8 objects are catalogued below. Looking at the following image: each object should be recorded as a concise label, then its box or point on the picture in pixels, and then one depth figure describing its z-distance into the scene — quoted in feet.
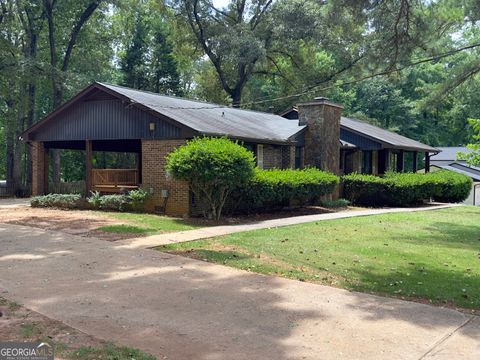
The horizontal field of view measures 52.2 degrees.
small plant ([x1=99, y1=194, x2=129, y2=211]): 55.36
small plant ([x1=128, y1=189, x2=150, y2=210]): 54.70
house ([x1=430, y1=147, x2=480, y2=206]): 109.87
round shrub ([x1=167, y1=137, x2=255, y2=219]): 45.52
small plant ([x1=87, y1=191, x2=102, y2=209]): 56.80
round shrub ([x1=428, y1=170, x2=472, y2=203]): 80.07
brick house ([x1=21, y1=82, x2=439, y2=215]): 54.44
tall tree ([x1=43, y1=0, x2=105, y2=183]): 104.68
